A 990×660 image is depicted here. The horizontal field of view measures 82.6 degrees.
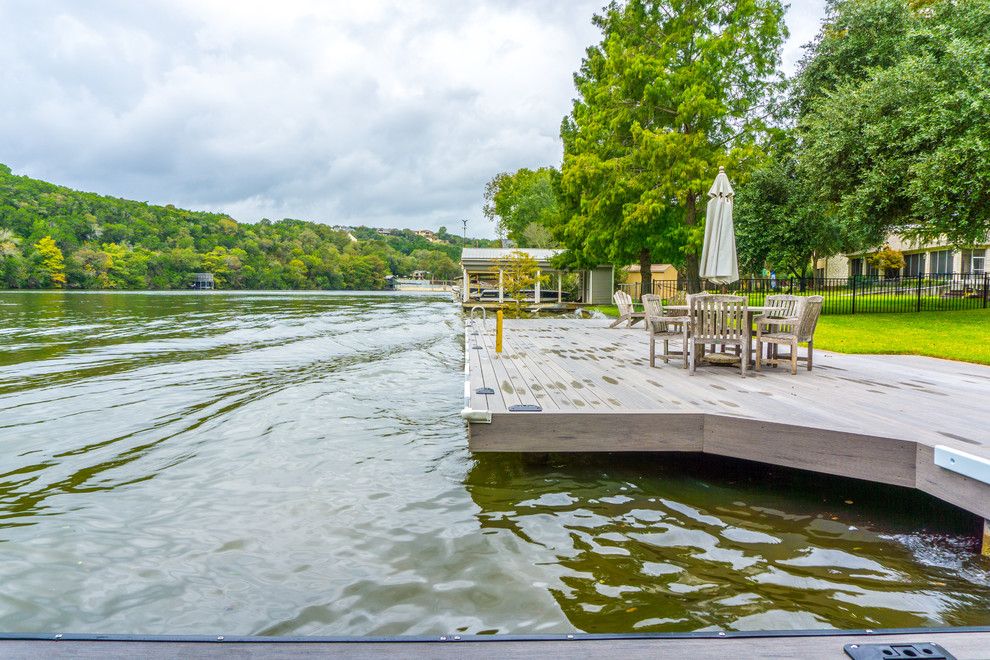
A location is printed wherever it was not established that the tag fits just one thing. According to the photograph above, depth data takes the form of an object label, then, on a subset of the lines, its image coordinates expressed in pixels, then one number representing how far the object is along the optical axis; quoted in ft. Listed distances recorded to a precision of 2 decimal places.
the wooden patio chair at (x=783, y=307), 23.48
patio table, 20.56
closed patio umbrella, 24.30
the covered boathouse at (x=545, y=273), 108.88
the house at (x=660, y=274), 149.28
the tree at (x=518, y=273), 82.61
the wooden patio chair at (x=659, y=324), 22.84
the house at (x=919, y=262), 101.71
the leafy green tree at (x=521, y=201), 160.76
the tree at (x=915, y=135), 40.60
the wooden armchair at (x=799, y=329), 20.40
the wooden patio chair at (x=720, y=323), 20.24
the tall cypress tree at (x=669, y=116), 58.03
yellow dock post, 28.08
